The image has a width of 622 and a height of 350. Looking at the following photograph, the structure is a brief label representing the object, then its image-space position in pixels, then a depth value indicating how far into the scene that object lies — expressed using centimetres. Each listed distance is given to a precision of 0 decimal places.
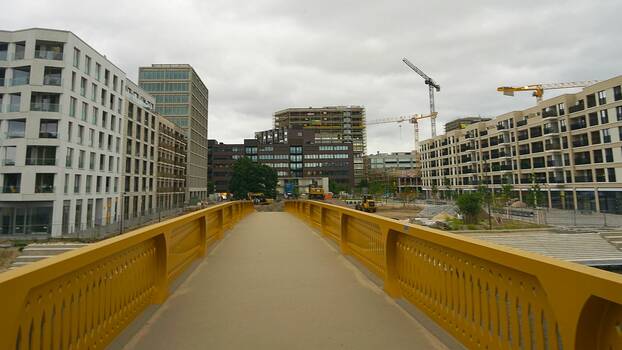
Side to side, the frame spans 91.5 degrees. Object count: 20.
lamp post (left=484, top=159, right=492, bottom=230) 6189
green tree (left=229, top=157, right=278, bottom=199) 6894
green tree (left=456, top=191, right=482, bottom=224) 3856
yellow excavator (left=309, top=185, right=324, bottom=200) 6719
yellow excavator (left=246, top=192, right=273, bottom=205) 7144
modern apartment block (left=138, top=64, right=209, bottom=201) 6644
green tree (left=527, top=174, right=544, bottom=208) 4403
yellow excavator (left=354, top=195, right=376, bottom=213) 4725
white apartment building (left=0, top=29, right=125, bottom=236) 2780
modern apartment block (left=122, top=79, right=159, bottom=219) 4247
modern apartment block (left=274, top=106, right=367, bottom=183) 15595
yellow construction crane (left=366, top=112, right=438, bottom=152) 14852
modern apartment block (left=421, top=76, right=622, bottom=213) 4006
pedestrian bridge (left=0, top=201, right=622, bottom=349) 165
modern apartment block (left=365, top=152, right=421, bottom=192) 13600
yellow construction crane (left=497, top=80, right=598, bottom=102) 8925
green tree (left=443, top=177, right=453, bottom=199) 7400
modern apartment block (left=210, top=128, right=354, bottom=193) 10806
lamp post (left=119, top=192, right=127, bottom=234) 4038
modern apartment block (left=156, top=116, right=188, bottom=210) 5246
